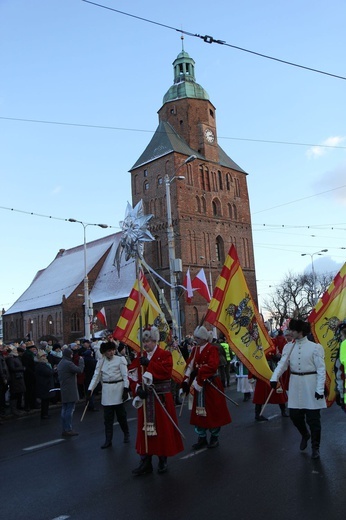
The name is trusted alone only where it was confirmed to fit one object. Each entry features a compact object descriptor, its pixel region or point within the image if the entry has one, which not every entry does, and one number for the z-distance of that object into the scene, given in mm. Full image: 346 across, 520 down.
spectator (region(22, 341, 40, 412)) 14461
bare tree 70438
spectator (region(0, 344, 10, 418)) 13016
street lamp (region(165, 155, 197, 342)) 21344
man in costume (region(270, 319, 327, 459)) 6938
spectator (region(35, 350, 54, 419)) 12883
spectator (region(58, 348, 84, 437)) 10141
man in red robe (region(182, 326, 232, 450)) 7840
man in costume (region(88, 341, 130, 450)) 8719
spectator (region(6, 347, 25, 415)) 13523
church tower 52688
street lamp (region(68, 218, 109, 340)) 30938
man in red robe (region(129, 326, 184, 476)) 6560
